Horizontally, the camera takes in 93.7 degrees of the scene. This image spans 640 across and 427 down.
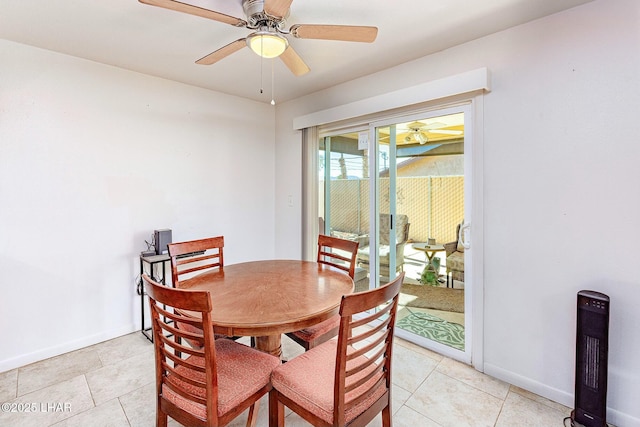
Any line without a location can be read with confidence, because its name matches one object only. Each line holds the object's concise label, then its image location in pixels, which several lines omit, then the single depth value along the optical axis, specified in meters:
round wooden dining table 1.35
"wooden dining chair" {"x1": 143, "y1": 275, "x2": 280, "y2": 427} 1.19
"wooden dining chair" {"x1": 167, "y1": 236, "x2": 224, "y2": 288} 2.15
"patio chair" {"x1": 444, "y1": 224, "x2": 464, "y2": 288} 2.56
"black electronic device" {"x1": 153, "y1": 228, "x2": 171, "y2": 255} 2.78
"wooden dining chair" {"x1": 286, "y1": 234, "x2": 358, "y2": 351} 1.83
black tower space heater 1.61
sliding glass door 2.43
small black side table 2.66
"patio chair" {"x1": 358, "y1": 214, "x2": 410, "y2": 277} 2.83
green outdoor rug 2.52
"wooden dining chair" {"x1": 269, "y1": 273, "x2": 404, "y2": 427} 1.16
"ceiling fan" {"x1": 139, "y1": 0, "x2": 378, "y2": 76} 1.43
